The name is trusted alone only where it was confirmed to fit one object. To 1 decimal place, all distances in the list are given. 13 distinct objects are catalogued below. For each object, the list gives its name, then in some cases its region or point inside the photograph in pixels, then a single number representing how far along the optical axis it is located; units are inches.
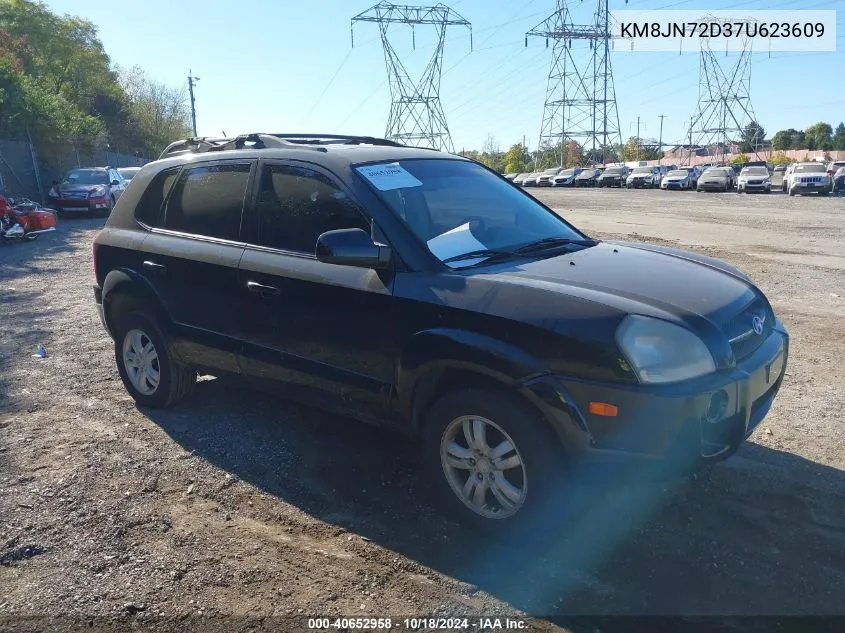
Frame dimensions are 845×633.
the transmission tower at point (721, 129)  2918.3
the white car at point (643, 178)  1994.2
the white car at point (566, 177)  2353.7
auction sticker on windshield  152.3
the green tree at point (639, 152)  4146.2
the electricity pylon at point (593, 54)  2593.5
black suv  116.6
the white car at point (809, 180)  1385.3
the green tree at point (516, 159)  3720.5
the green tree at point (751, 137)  3176.9
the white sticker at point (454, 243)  144.3
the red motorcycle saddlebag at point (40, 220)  657.0
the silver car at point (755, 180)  1525.6
